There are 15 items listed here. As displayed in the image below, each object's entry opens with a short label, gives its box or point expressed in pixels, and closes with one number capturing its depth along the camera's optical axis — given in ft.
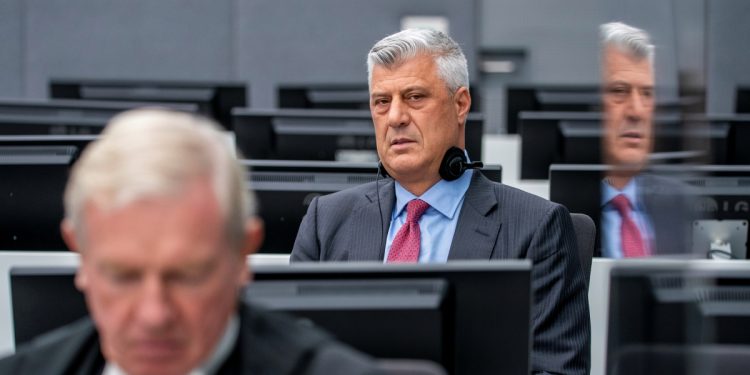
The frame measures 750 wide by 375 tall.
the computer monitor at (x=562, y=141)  23.20
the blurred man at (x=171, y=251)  7.26
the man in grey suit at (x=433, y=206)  14.16
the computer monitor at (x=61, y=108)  24.03
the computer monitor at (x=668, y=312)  7.99
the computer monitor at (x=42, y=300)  10.30
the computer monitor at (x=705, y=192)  17.72
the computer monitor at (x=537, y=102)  30.60
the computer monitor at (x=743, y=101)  30.50
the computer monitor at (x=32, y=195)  17.47
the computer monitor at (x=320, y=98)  29.84
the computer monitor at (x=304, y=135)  22.56
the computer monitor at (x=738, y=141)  23.95
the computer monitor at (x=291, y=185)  17.19
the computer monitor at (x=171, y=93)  29.35
